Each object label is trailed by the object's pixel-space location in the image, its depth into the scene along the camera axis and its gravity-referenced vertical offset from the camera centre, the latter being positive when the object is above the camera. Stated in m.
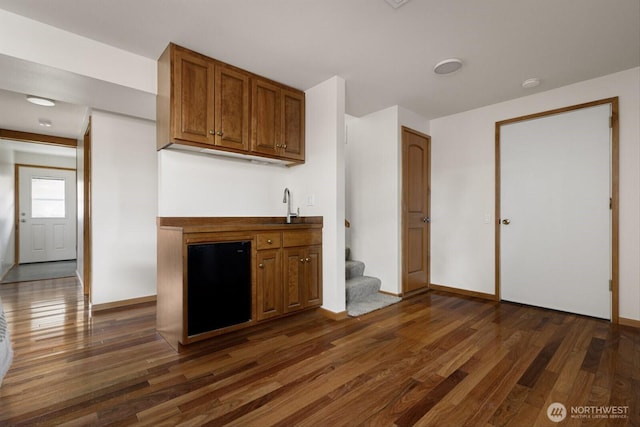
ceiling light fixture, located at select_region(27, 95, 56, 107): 3.26 +1.33
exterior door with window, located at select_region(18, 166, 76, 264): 6.21 +0.04
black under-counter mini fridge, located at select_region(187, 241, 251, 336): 2.24 -0.58
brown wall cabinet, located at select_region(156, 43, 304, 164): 2.37 +0.97
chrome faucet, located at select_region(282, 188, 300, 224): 3.21 +0.12
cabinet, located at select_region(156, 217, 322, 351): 2.23 -0.52
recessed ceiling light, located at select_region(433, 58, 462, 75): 2.60 +1.38
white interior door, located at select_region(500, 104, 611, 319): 2.90 +0.02
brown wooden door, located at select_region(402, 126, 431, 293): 3.75 +0.06
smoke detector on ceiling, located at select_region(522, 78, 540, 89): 2.98 +1.37
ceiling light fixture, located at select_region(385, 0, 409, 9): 1.86 +1.38
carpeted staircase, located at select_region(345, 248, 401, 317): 3.19 -0.97
